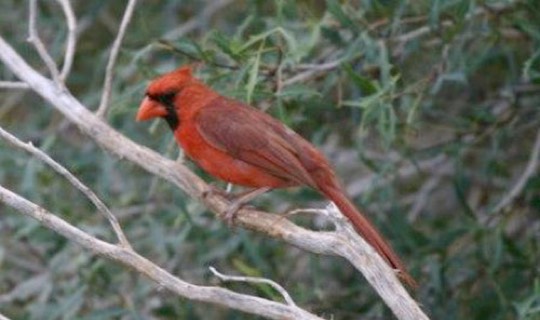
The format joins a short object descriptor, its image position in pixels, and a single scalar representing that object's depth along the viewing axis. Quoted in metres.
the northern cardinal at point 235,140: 9.59
